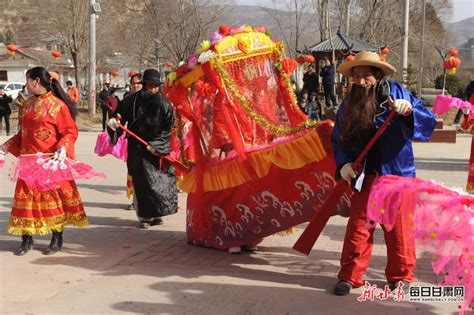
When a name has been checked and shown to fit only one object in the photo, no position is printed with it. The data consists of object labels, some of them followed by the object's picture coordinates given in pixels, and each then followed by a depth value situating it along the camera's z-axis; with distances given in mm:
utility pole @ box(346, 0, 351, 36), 23380
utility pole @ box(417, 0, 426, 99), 19594
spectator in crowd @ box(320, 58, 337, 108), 16906
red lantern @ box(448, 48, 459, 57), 11414
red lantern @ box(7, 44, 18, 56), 20036
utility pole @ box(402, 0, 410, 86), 18266
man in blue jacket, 3859
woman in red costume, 5148
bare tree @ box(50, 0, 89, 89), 27672
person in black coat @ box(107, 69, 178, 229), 6160
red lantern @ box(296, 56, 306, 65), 14829
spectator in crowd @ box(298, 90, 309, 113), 14070
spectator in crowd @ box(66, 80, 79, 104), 17534
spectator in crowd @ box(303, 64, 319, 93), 16511
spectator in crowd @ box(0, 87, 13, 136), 18172
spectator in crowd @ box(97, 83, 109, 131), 18558
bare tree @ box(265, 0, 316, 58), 28250
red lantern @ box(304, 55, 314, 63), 15812
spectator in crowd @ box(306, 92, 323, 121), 14320
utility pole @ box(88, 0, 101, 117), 20188
